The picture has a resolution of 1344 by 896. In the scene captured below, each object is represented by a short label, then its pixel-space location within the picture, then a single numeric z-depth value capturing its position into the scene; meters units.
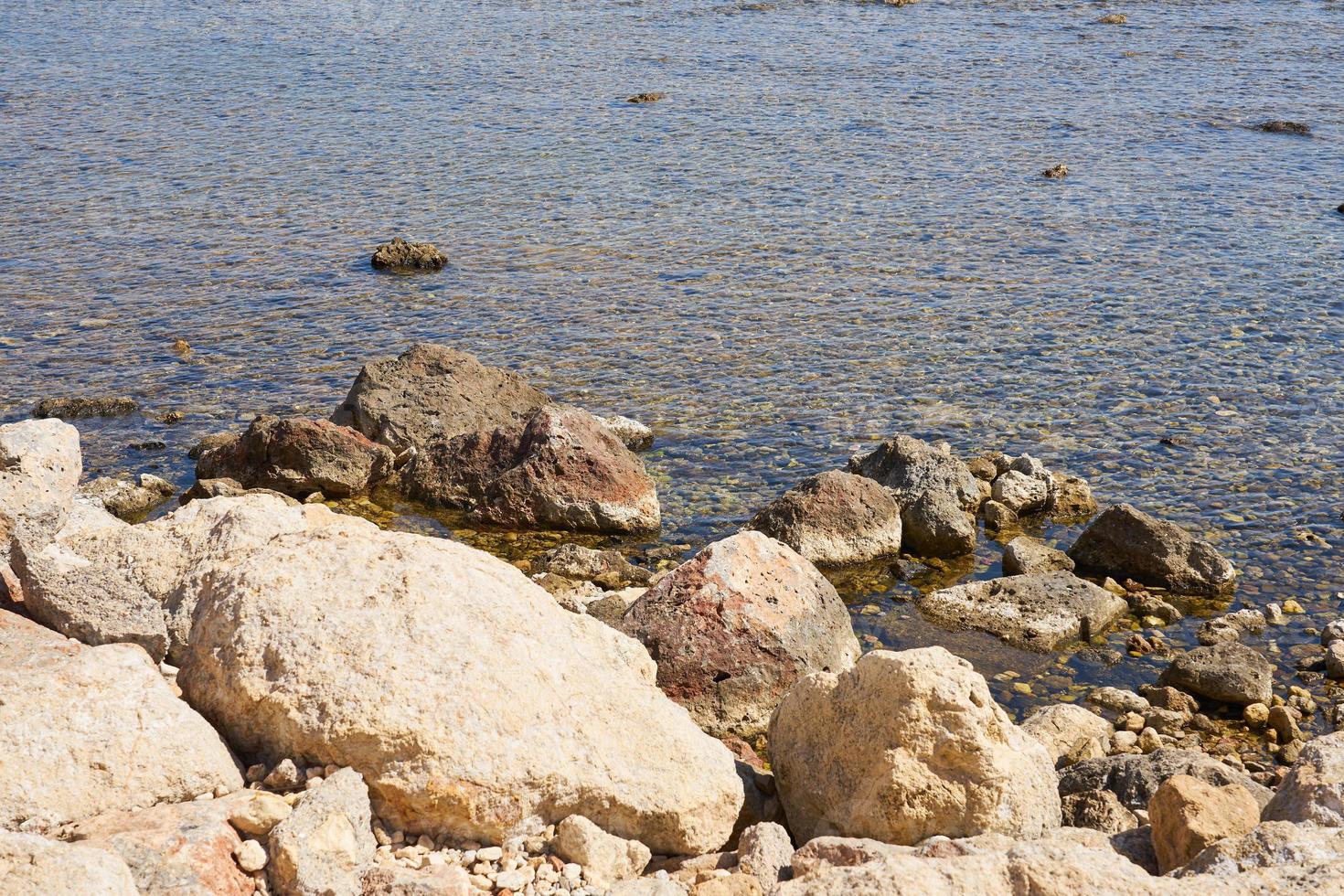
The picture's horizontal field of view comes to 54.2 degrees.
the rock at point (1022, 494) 13.96
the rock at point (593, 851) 6.98
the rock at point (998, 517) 13.71
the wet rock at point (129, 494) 14.16
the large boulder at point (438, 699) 6.95
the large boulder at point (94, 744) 6.61
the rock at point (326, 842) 6.30
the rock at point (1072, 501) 14.03
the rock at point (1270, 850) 6.23
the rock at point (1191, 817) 6.82
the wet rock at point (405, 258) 22.52
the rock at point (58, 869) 5.64
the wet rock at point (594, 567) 12.62
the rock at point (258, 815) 6.54
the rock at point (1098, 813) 8.03
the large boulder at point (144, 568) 8.20
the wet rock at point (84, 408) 16.66
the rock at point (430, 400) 15.66
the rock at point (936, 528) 13.28
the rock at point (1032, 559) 12.79
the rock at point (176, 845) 6.09
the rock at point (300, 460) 14.59
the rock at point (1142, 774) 8.05
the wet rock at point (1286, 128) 29.94
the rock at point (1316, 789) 6.73
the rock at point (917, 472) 13.70
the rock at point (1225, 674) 10.53
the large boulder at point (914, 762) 7.59
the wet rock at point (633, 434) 15.67
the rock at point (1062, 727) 9.68
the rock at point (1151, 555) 12.38
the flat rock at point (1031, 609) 11.70
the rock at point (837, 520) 12.94
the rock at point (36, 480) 9.32
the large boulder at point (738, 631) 10.22
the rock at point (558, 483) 13.77
